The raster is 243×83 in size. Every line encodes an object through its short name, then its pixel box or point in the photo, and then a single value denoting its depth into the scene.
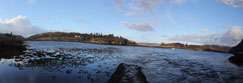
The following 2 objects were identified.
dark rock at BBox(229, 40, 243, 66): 52.94
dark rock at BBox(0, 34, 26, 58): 47.61
